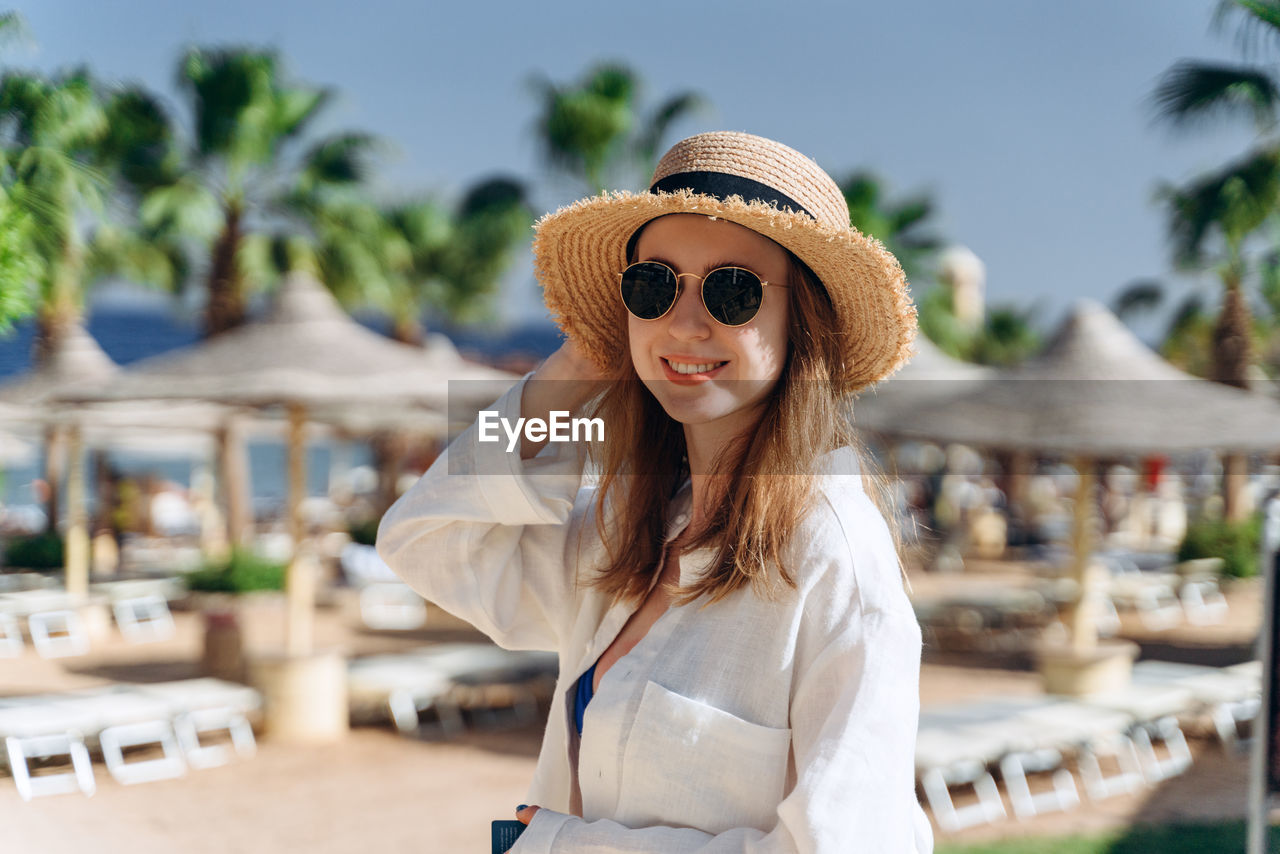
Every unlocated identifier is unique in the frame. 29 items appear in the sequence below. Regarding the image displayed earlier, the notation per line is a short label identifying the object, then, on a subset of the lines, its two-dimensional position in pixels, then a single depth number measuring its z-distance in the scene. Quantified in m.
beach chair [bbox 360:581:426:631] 12.28
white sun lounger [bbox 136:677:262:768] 7.11
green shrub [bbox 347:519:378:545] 16.53
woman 1.17
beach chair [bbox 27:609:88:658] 10.73
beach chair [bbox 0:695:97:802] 6.38
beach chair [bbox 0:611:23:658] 10.62
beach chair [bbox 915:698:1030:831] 5.99
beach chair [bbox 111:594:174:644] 11.68
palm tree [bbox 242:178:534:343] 13.91
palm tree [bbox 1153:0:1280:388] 9.97
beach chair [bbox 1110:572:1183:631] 12.95
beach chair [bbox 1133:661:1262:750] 7.73
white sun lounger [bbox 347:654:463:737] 7.98
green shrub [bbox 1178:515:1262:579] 14.55
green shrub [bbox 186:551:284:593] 13.28
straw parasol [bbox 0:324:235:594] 11.61
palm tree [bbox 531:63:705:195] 14.35
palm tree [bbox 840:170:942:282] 18.17
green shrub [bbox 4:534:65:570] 14.62
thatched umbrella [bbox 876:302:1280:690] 8.15
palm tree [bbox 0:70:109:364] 4.64
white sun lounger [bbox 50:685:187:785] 6.76
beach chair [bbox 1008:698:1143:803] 6.61
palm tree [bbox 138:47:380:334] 12.88
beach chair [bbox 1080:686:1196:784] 7.20
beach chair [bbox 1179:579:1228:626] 13.09
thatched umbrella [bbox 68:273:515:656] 7.79
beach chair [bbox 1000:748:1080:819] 6.32
